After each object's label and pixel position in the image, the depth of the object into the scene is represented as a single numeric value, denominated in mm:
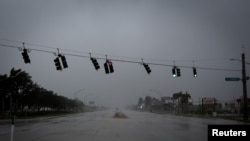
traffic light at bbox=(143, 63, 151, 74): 24383
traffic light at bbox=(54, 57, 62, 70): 20631
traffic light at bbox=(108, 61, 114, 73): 22878
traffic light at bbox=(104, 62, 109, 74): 23047
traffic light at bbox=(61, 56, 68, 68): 20518
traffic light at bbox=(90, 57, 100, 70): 21898
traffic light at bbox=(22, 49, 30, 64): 19237
